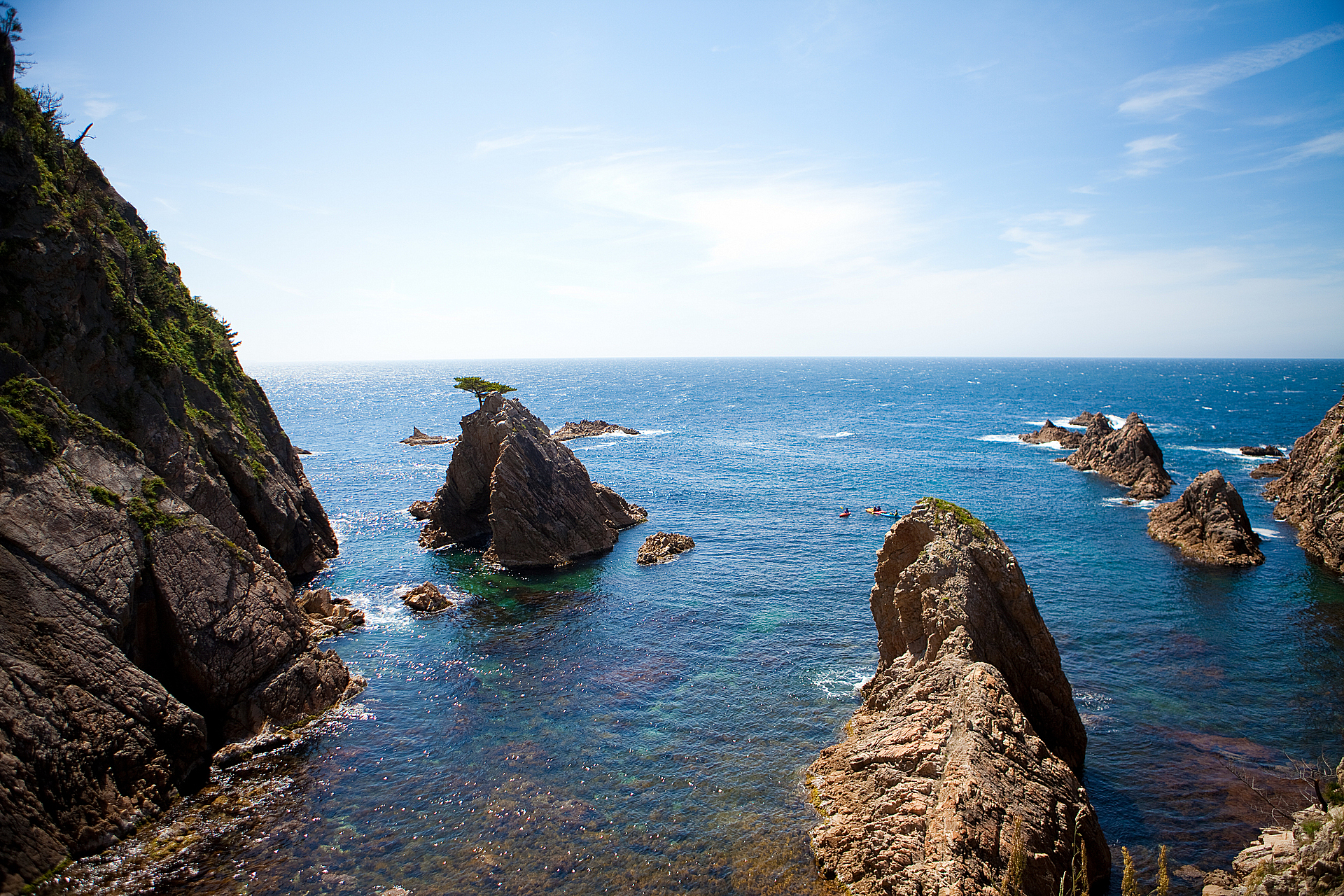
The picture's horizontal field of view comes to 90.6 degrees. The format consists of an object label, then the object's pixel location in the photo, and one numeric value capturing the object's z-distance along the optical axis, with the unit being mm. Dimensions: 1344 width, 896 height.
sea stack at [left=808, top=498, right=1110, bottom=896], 18938
